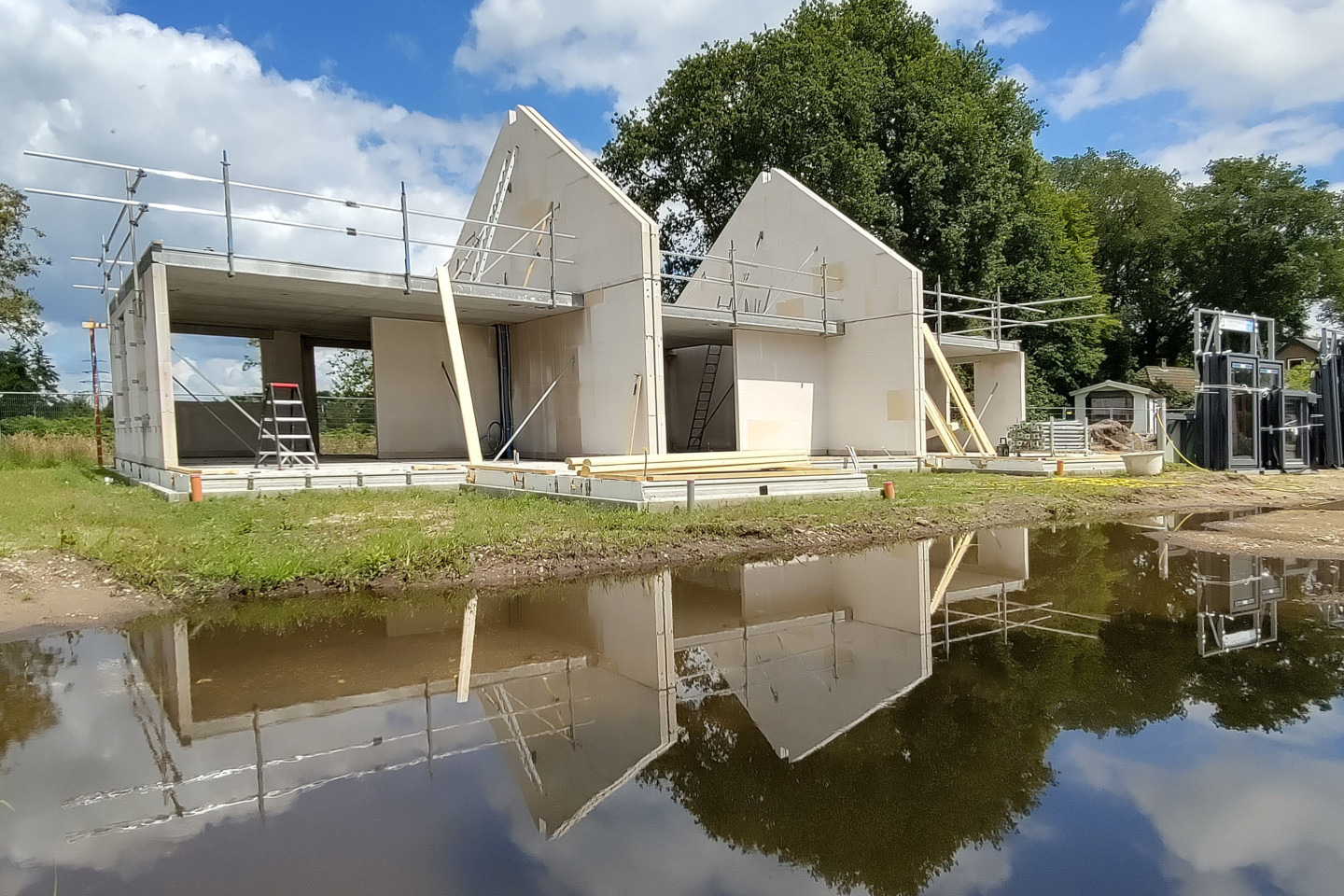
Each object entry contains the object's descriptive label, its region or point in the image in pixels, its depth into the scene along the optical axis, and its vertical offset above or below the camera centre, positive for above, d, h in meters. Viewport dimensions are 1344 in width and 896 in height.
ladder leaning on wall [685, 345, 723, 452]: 22.07 +1.08
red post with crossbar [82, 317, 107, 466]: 18.19 +2.09
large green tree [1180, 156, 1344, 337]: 35.81 +8.17
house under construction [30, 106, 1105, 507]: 12.14 +1.95
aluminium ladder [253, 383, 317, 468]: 13.03 +0.17
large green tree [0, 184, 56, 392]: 23.86 +4.33
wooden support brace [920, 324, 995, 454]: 18.78 +0.66
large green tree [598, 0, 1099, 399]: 25.94 +9.68
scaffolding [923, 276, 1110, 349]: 28.59 +4.29
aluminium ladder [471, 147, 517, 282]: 17.92 +5.58
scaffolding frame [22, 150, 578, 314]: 11.70 +3.58
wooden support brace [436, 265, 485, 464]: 13.04 +1.26
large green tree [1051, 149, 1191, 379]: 39.47 +8.52
